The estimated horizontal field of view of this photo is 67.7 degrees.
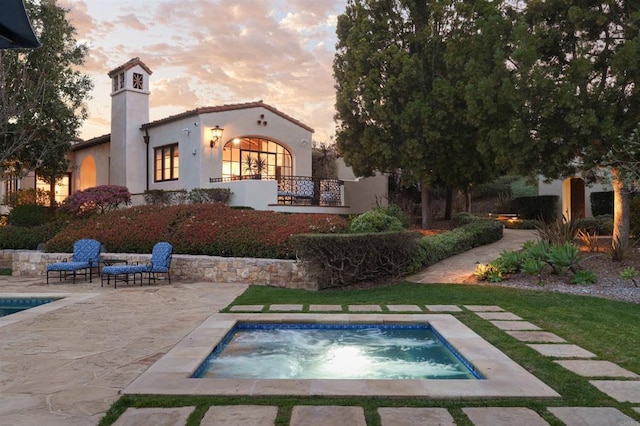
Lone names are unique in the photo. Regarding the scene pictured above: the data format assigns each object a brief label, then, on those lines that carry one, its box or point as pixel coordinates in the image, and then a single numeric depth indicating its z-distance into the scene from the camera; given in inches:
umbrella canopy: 79.0
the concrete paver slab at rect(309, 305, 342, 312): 296.6
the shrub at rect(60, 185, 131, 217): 606.9
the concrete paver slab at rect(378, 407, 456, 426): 128.1
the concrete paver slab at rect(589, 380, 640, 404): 144.5
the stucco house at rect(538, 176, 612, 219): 866.8
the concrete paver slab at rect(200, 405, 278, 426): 127.3
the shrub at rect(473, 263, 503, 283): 408.7
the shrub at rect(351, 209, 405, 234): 440.8
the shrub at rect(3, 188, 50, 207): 739.4
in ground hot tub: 149.9
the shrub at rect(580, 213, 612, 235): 669.3
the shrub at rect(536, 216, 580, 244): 446.6
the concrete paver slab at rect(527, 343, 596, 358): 194.4
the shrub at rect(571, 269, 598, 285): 379.9
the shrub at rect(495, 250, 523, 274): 417.1
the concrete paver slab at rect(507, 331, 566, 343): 220.1
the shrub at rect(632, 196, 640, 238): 514.6
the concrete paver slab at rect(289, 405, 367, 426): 127.4
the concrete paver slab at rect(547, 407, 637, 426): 127.0
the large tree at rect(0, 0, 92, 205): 637.9
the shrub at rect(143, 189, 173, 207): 705.6
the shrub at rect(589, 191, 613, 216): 804.0
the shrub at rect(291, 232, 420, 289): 387.5
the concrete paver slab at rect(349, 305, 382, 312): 295.6
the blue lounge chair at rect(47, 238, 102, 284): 465.4
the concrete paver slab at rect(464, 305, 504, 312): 295.0
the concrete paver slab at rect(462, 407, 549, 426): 127.7
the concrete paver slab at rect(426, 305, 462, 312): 296.0
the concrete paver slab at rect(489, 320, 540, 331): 245.6
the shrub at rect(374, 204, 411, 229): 542.3
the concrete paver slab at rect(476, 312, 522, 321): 270.4
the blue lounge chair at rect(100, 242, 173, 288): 413.1
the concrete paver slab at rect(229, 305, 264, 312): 295.8
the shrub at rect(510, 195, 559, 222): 893.2
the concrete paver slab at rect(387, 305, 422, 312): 295.0
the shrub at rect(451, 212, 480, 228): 719.4
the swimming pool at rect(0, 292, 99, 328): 328.5
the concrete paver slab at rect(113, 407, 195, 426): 127.4
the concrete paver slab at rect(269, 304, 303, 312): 295.3
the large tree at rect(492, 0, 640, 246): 419.8
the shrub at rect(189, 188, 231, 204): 671.8
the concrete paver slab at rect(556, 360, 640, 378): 168.7
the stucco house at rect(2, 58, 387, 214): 721.6
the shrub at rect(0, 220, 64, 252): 564.7
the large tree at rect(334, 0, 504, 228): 614.2
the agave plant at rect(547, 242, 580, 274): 390.9
